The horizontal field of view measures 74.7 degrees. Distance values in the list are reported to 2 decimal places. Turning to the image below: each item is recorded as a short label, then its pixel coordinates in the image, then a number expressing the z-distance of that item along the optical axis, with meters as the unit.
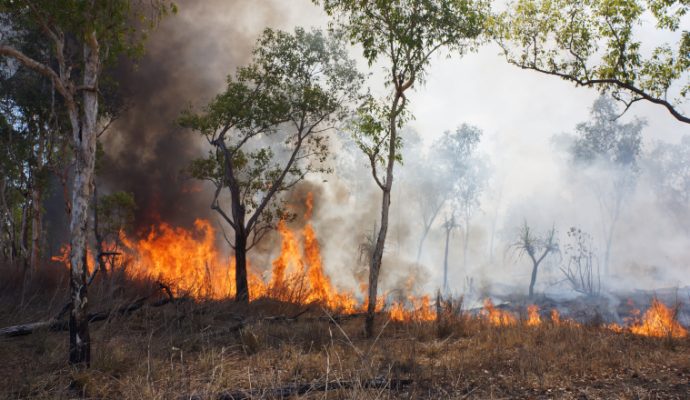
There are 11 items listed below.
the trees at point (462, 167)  55.38
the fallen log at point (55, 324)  7.65
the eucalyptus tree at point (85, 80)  6.43
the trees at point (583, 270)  41.17
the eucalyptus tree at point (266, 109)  16.48
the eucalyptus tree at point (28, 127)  19.31
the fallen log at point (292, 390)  5.92
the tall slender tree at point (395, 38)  12.84
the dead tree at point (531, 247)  38.84
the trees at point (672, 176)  64.88
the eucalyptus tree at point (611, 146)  49.38
